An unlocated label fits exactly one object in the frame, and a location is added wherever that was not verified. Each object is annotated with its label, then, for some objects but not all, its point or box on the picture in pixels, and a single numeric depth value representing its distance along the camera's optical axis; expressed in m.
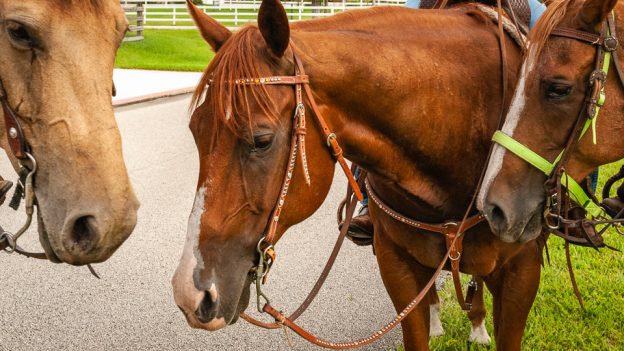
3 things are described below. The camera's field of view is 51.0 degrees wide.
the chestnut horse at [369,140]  2.35
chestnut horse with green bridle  2.64
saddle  3.28
